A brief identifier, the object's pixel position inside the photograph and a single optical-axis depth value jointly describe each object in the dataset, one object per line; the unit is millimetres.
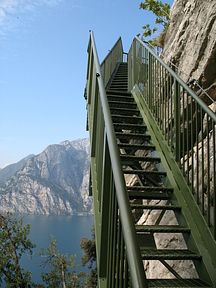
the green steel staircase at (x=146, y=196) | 1496
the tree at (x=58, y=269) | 23129
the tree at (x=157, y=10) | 11988
